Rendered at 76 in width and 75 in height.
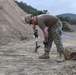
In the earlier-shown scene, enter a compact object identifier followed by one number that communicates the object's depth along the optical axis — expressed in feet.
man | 11.58
